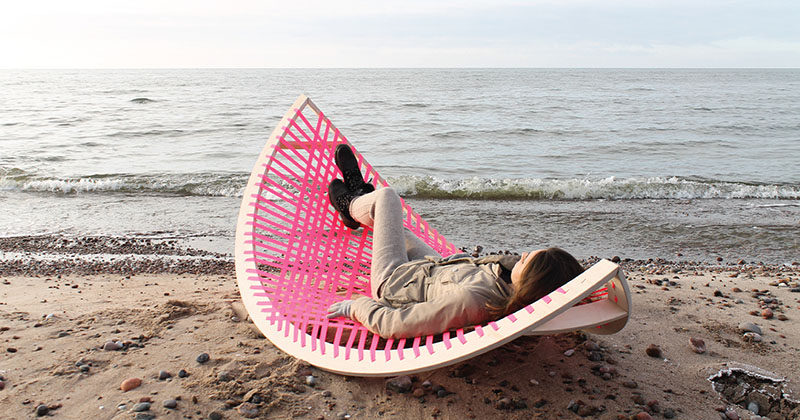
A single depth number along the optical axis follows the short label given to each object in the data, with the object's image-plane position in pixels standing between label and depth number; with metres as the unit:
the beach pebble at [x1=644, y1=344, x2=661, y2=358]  2.69
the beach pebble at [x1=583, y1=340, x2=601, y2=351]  2.71
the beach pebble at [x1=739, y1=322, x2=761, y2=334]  2.95
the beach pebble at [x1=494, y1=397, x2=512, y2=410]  2.26
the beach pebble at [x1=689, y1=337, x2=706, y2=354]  2.72
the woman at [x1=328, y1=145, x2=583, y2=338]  2.18
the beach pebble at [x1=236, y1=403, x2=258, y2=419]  2.20
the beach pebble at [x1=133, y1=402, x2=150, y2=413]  2.19
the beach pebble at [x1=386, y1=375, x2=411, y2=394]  2.39
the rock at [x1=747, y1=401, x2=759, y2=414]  2.25
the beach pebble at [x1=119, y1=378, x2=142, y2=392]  2.35
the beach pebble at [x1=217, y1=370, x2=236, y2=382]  2.44
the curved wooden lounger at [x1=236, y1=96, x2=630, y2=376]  2.00
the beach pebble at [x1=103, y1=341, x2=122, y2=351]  2.72
